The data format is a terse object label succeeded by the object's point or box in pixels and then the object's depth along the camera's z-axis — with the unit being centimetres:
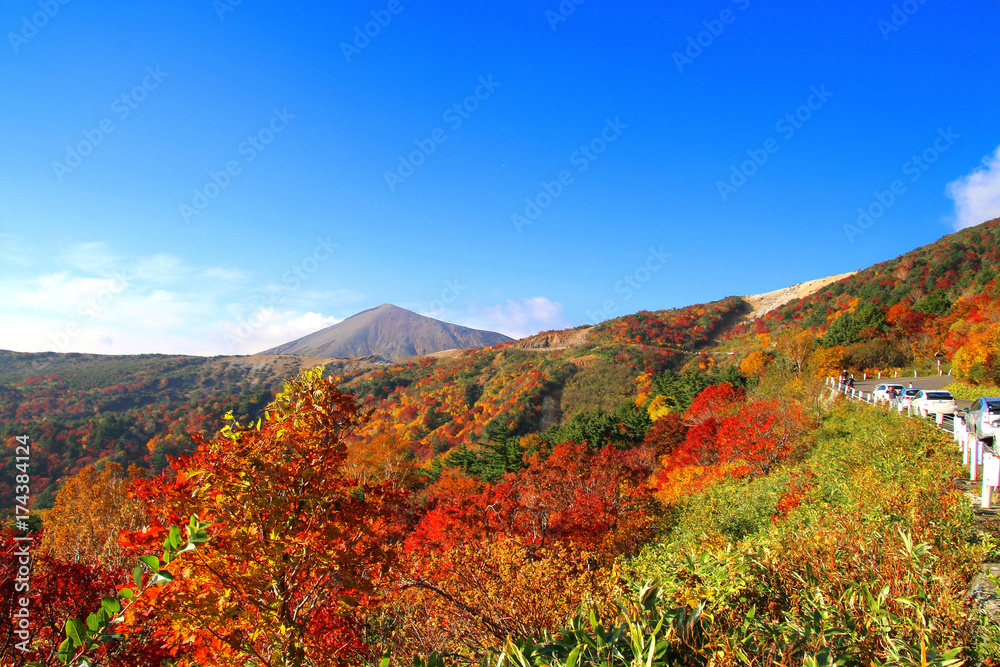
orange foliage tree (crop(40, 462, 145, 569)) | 2253
